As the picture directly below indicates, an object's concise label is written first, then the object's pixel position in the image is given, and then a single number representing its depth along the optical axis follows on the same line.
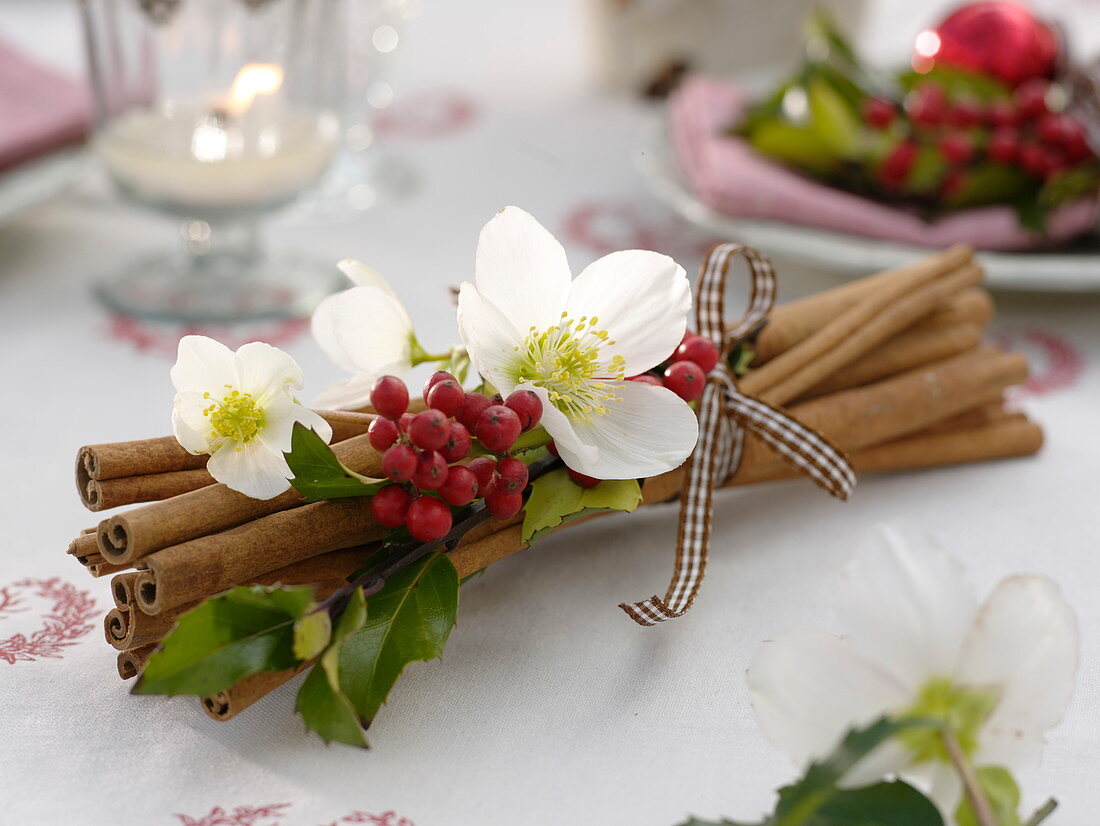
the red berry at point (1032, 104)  0.82
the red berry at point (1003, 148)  0.78
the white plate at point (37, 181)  0.76
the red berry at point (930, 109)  0.82
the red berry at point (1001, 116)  0.81
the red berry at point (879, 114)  0.83
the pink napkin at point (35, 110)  0.80
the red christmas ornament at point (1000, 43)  0.91
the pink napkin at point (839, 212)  0.75
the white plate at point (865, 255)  0.72
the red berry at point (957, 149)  0.78
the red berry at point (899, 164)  0.79
